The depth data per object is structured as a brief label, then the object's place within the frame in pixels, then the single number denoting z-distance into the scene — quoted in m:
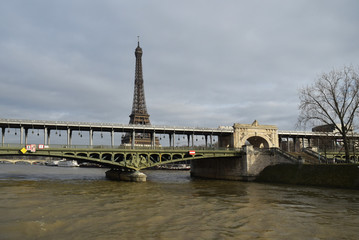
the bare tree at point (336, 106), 44.72
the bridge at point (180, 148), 48.59
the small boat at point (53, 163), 185.06
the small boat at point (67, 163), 167.81
